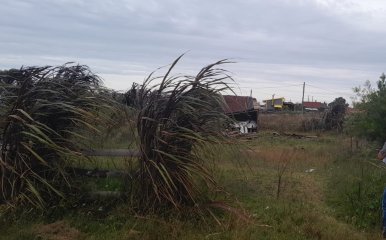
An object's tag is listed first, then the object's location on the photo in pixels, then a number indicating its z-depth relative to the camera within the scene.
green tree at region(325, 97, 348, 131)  30.77
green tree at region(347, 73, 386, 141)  12.71
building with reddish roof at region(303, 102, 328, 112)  69.14
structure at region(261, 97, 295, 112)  56.39
